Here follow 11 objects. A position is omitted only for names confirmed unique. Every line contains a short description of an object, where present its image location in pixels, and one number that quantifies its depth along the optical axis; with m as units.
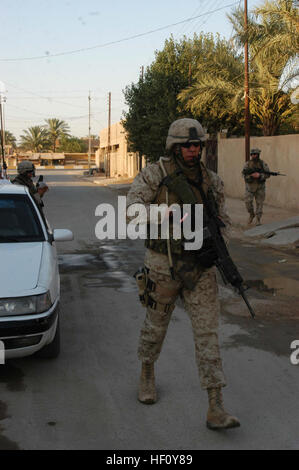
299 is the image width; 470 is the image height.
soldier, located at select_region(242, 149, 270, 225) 12.48
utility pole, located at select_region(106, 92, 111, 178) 56.70
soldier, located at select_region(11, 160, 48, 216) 7.93
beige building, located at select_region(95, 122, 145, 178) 46.03
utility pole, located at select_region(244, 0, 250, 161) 17.38
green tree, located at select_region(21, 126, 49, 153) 87.69
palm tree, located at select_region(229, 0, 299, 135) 14.56
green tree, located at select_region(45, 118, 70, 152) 86.38
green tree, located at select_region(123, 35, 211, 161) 25.19
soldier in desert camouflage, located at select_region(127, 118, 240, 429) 3.40
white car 3.84
